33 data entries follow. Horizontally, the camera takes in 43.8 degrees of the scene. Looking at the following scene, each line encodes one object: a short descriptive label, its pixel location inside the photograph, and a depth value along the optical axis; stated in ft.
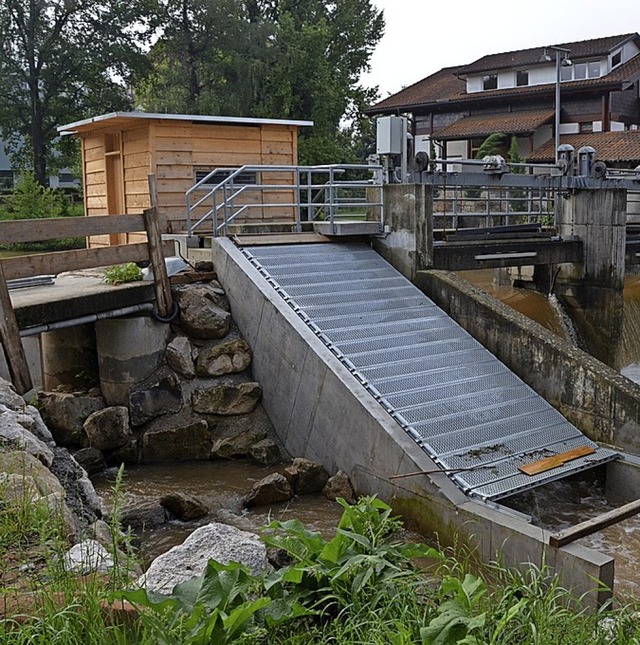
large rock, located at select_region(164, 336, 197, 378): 37.86
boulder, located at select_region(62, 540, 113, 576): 11.83
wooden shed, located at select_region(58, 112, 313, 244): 51.07
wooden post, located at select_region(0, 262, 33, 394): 30.58
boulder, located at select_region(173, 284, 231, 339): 38.70
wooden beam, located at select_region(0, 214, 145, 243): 31.17
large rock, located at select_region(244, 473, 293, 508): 30.94
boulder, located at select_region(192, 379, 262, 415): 37.24
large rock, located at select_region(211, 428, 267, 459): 36.27
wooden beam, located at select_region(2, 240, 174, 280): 31.50
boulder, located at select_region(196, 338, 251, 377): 38.06
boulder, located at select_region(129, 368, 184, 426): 37.09
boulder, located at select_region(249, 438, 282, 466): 35.76
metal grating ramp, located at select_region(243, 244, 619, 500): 30.60
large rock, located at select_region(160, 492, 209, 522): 29.25
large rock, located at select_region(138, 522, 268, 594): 13.39
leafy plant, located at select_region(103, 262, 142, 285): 39.45
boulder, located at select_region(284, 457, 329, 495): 31.96
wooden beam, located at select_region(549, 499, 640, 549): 21.06
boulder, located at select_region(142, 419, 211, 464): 36.27
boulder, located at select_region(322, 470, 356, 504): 31.22
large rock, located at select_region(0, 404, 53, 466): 17.63
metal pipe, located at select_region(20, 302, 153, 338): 33.58
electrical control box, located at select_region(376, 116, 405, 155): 43.57
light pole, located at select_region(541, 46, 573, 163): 93.48
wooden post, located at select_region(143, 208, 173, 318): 37.42
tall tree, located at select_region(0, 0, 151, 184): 114.83
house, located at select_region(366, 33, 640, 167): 118.62
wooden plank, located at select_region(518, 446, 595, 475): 30.09
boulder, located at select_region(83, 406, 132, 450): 35.88
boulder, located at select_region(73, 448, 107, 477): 34.35
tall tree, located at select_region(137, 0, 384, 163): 112.68
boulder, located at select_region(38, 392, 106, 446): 36.40
